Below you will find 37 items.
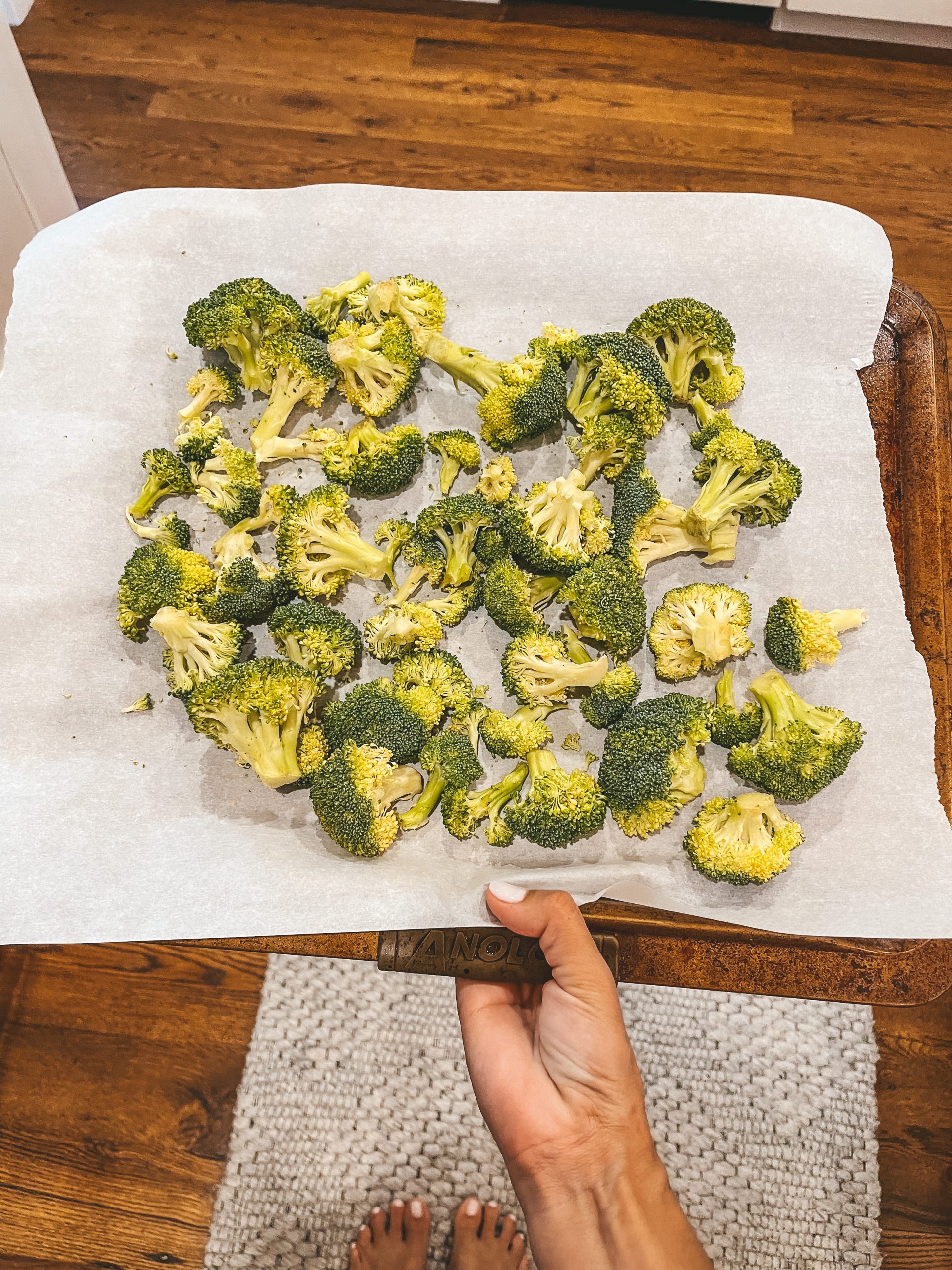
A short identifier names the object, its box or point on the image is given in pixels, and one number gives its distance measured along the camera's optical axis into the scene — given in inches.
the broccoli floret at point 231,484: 17.2
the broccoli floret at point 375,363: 17.6
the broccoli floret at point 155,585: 16.3
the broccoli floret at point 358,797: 15.1
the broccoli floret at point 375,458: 17.1
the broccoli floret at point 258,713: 15.4
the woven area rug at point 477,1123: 20.6
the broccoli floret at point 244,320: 17.4
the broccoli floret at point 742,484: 16.5
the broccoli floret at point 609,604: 16.0
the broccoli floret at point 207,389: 17.9
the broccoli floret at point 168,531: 17.1
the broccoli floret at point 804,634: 15.8
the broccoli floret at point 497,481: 17.3
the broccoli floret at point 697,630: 15.9
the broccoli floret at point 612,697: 16.0
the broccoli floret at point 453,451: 17.4
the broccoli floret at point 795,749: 15.1
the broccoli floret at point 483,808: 15.5
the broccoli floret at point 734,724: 15.9
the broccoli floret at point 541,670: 16.0
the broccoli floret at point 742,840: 14.8
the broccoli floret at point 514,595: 16.4
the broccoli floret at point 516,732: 15.8
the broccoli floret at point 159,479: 17.2
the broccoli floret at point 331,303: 18.1
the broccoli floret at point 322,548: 16.6
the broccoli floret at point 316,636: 16.1
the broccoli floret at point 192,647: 16.1
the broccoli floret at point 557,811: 15.2
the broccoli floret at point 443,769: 15.7
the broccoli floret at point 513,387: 17.1
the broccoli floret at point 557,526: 16.5
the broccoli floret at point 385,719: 15.8
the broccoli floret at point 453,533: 16.7
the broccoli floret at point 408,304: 17.7
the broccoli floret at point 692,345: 17.2
